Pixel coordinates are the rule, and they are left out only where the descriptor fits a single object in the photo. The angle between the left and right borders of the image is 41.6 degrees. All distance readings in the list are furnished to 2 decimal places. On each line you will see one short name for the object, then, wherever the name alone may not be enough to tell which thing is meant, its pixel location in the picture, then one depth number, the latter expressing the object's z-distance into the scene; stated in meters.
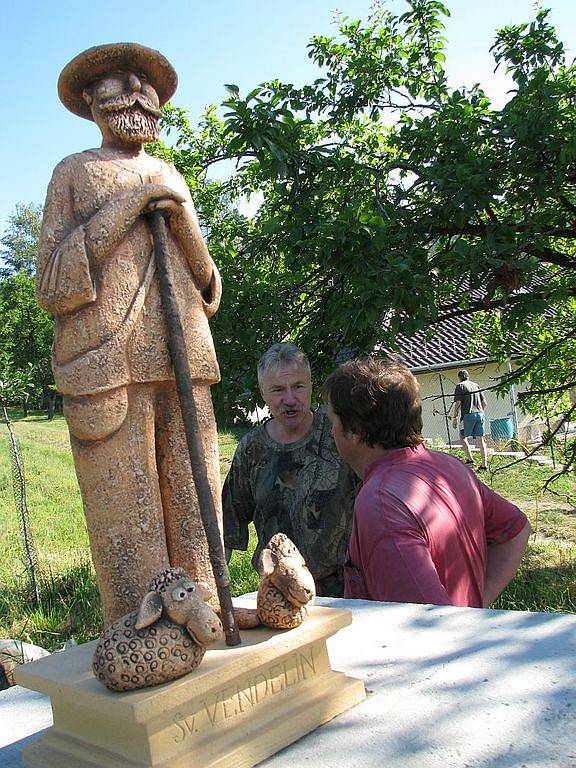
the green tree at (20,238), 49.25
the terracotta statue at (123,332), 2.24
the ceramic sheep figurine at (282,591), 2.10
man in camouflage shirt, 3.71
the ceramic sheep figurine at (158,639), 1.75
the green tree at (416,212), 4.38
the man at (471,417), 12.51
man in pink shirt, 2.57
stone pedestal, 1.75
